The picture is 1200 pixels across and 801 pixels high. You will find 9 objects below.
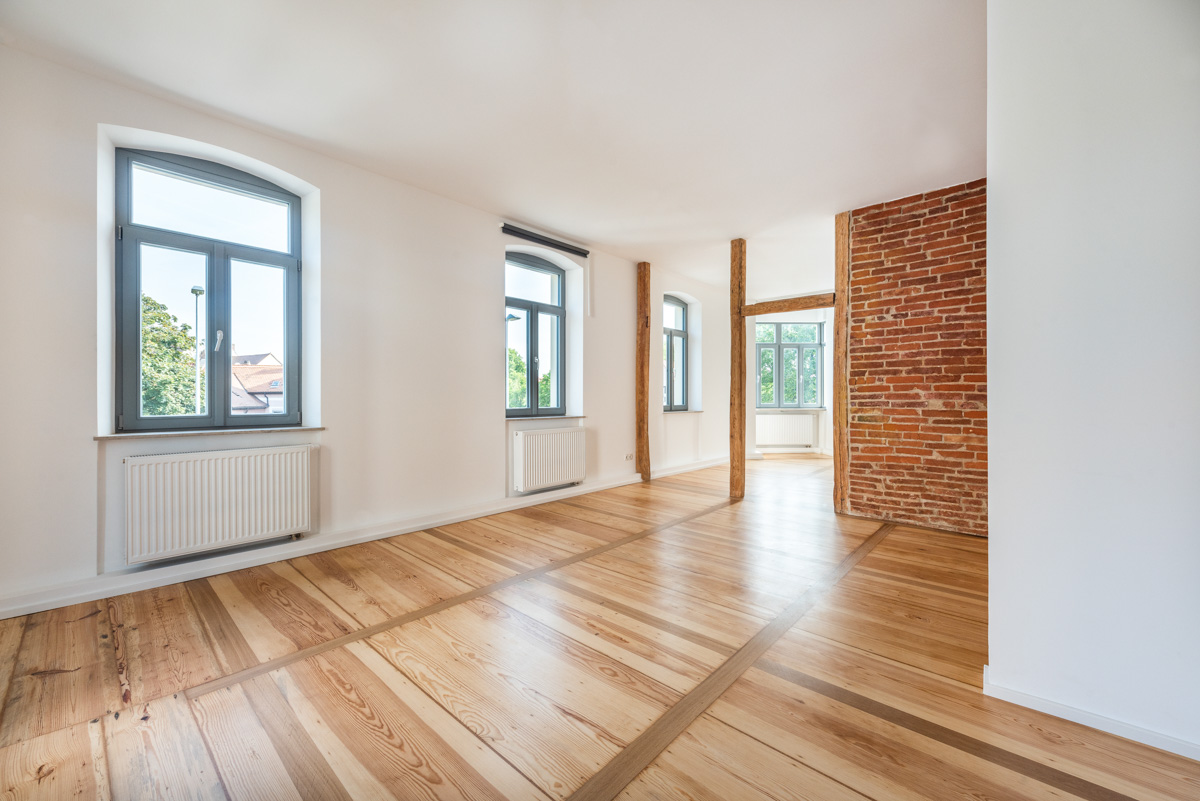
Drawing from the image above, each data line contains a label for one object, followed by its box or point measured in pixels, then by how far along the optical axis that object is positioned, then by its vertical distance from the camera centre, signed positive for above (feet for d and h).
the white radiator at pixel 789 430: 31.22 -1.99
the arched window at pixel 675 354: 23.88 +2.37
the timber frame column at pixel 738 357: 17.13 +1.57
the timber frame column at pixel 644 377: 20.27 +1.01
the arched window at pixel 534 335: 16.63 +2.40
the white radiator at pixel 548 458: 15.74 -2.04
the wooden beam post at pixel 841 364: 14.79 +1.15
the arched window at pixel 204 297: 9.55 +2.30
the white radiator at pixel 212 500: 8.95 -2.05
